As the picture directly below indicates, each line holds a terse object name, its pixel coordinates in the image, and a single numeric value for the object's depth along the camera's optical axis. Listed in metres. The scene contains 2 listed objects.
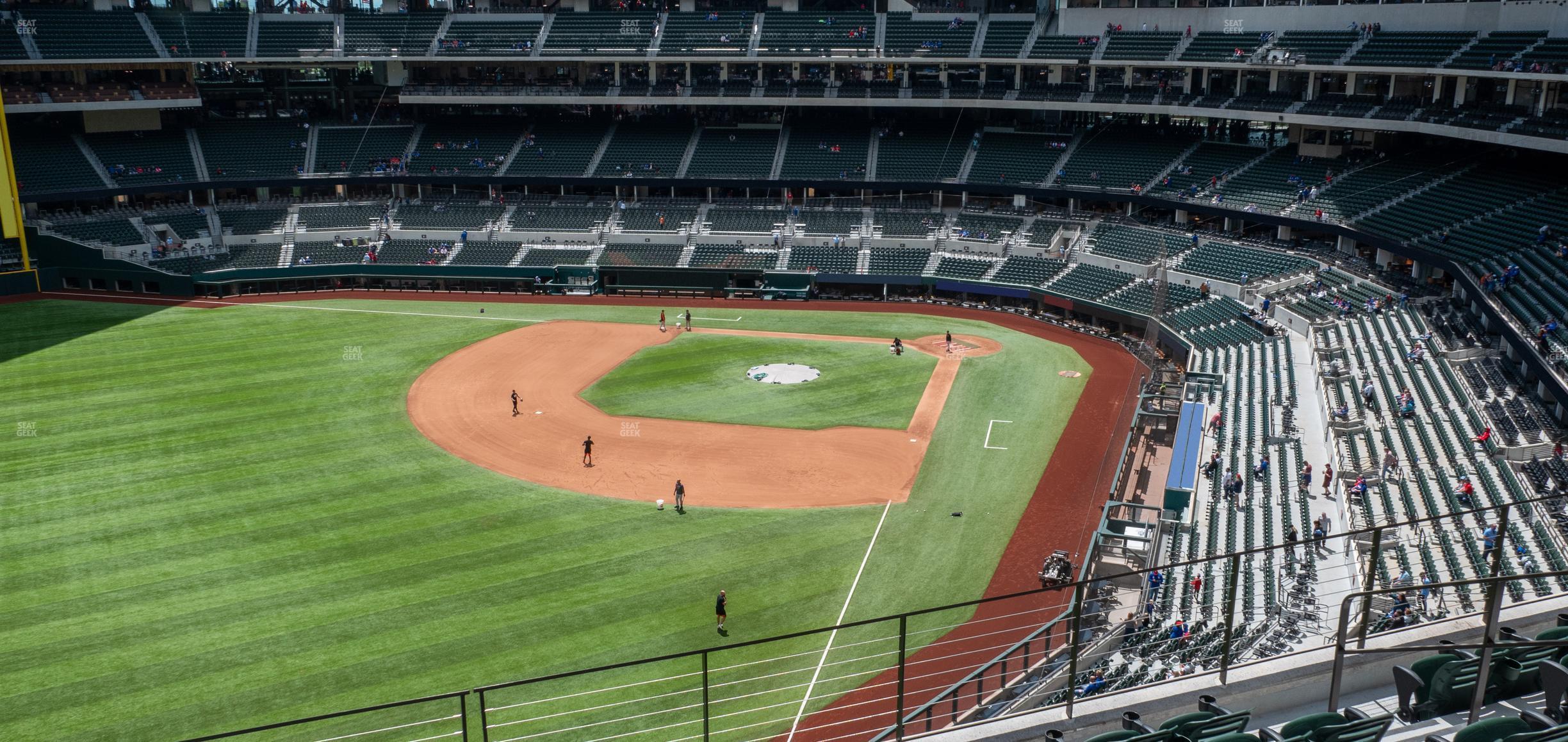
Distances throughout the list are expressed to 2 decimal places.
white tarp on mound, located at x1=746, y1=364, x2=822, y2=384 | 45.62
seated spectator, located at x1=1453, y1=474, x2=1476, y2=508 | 24.84
